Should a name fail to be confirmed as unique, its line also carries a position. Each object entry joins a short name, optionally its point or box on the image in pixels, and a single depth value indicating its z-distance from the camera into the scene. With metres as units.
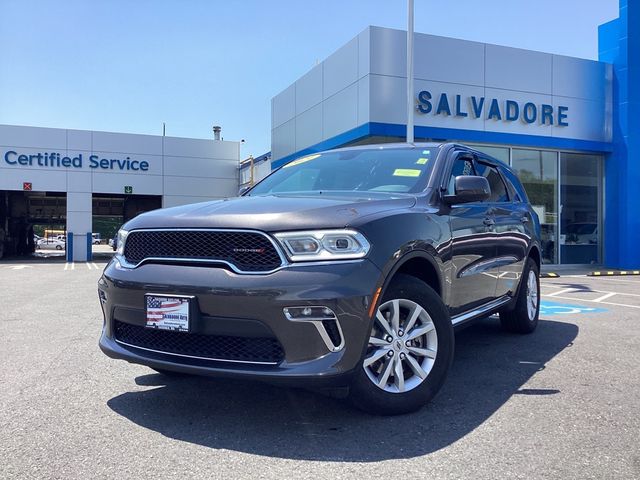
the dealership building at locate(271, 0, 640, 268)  14.68
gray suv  2.87
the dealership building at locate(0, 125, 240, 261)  25.67
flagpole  13.17
